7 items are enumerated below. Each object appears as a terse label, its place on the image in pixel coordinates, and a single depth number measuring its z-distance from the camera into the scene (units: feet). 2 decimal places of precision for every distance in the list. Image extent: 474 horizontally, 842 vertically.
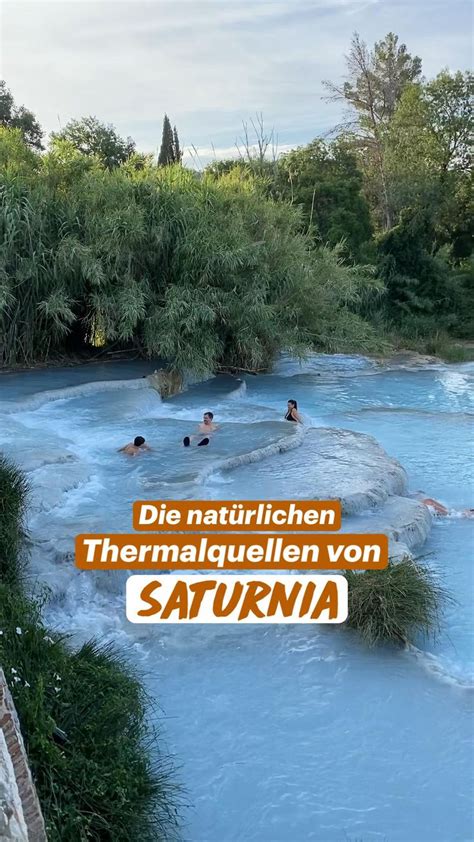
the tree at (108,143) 81.90
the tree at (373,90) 91.25
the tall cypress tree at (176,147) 82.83
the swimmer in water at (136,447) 28.28
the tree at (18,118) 90.48
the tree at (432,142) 76.38
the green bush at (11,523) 17.39
